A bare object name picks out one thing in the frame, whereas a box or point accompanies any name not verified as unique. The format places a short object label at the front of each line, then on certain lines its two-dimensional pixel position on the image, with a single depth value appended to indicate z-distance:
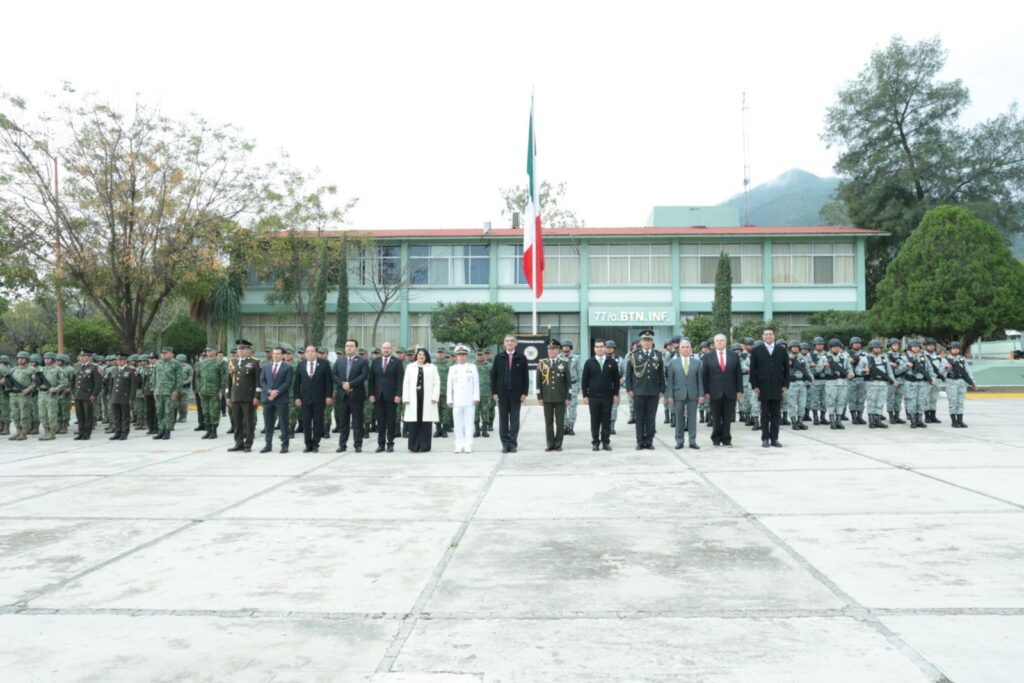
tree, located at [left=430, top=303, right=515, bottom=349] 36.44
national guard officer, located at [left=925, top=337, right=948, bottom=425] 16.16
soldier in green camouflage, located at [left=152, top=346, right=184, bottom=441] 15.53
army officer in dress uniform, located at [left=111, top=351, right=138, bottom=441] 15.80
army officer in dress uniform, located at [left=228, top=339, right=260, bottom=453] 13.48
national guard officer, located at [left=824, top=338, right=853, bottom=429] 15.96
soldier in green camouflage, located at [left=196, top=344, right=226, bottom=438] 15.88
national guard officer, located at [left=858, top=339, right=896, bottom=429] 15.86
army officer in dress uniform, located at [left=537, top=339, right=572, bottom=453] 12.81
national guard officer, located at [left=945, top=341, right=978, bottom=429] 15.88
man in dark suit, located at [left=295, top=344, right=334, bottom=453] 13.24
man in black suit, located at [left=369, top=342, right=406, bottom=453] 13.34
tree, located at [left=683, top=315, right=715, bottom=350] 36.53
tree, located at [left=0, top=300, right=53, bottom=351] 54.34
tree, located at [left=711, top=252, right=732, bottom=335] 36.16
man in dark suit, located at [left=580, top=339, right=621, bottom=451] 12.92
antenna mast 51.78
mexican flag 19.36
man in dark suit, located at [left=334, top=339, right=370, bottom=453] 13.27
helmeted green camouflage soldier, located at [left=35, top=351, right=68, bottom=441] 16.16
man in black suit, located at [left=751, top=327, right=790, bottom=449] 12.85
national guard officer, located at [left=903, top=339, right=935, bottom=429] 15.88
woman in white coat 12.91
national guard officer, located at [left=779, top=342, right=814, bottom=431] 16.03
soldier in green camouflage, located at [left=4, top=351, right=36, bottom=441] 16.56
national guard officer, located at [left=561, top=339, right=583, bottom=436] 15.54
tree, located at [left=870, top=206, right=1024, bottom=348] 35.28
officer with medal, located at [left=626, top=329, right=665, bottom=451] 12.93
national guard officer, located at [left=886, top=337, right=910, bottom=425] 16.09
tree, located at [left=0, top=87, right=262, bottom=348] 22.58
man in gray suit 13.05
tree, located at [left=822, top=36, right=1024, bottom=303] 46.97
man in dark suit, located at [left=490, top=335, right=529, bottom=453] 12.84
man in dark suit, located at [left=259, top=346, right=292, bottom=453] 13.14
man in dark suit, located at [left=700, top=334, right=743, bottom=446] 13.04
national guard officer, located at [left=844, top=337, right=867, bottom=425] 16.31
